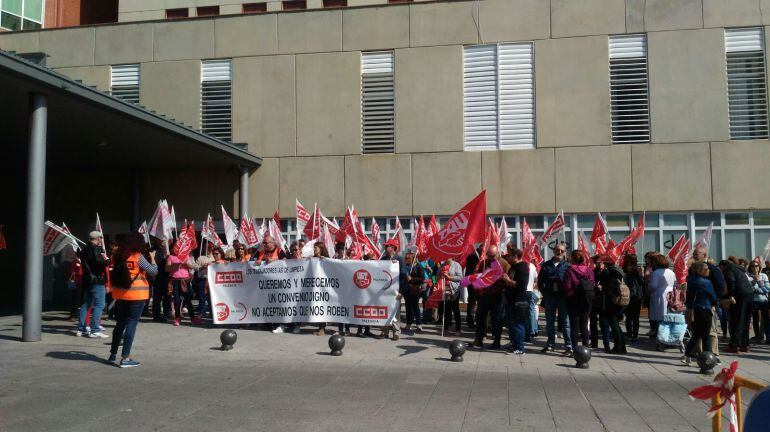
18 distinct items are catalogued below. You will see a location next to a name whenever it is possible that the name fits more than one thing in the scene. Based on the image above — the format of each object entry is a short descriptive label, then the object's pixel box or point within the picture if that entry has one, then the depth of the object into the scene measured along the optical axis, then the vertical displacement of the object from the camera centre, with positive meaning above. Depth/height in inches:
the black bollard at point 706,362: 373.1 -68.3
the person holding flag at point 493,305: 441.1 -40.6
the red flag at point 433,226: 560.6 +20.0
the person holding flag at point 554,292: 438.9 -31.4
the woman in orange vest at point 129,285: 353.1 -20.2
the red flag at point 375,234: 693.7 +16.6
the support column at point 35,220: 456.1 +22.1
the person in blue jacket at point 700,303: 406.0 -36.3
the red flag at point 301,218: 626.8 +30.5
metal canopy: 464.4 +118.9
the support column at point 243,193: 833.5 +74.4
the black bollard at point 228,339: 434.9 -62.1
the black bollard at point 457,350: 401.4 -65.2
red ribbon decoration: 156.3 -36.2
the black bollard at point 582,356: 386.5 -66.6
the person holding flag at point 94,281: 455.2 -23.1
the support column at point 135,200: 864.9 +67.9
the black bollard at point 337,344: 416.3 -63.0
